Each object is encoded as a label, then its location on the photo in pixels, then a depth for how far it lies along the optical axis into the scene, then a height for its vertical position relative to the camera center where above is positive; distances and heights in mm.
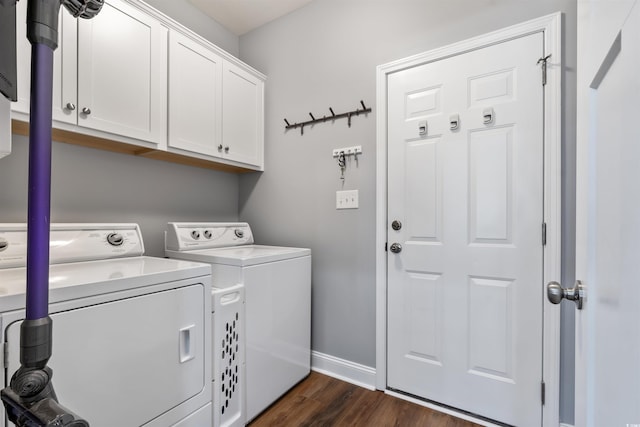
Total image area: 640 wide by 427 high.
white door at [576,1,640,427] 394 +1
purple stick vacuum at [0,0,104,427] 494 -30
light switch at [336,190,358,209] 2020 +100
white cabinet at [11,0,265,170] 1373 +693
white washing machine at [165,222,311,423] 1616 -507
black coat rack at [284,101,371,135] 1983 +685
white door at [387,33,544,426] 1500 -91
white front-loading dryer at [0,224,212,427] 929 -422
